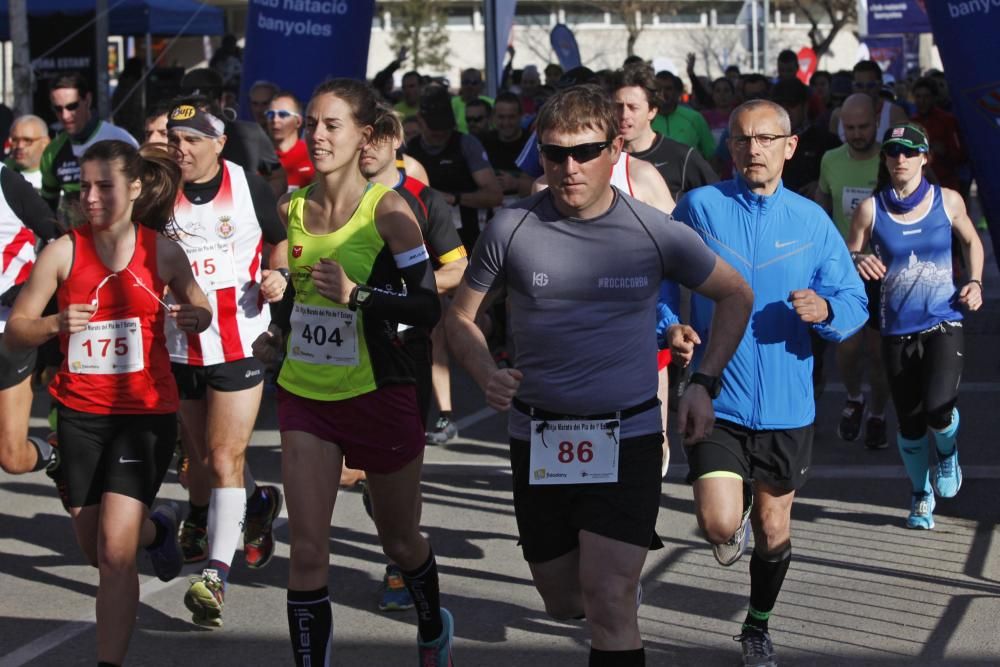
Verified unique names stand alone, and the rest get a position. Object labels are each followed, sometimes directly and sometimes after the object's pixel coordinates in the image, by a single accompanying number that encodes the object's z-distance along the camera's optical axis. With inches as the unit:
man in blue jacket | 371.7
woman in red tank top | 370.6
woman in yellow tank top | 350.2
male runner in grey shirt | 310.2
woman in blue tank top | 525.1
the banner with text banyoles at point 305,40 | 941.9
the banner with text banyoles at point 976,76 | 711.1
